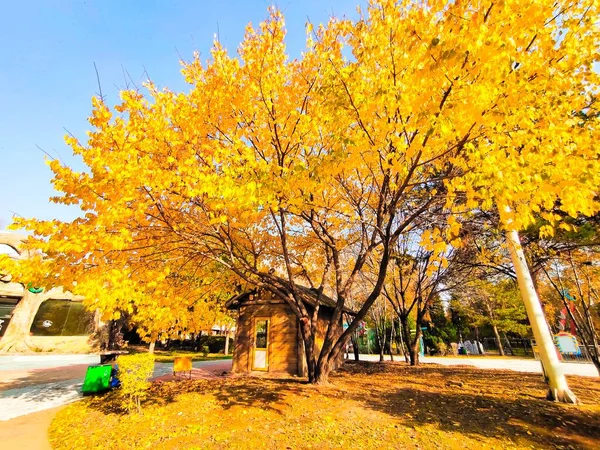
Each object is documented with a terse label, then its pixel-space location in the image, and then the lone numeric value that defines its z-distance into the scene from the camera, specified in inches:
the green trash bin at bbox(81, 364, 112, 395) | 350.9
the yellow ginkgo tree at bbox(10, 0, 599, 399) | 142.0
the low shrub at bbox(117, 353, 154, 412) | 254.1
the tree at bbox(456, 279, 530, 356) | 795.9
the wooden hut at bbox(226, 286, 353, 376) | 496.7
